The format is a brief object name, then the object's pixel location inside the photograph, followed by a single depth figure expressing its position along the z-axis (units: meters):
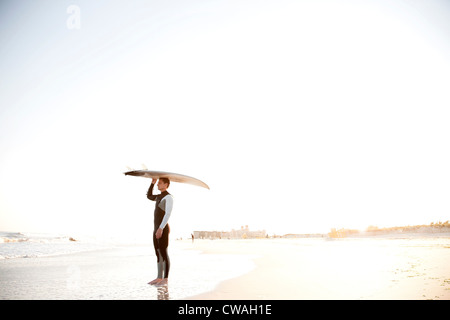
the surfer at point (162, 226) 7.34
